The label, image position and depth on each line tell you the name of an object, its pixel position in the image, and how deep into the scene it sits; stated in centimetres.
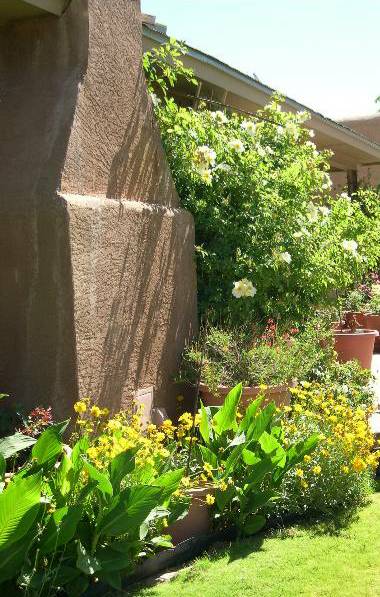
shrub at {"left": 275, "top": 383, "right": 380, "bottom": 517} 493
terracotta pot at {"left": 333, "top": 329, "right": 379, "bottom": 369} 820
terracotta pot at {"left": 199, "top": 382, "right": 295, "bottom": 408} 573
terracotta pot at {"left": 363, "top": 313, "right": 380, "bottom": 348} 1060
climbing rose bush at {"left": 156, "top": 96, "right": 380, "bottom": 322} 660
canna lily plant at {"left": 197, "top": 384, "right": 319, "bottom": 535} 460
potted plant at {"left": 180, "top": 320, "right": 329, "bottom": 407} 578
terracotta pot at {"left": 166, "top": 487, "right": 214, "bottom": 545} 445
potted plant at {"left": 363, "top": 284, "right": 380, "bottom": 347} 1061
